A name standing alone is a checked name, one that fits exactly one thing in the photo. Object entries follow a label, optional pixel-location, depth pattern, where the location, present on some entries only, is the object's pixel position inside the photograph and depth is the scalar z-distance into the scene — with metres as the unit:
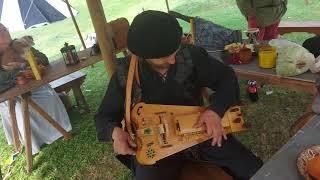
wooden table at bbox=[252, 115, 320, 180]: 1.48
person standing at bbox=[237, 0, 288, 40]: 4.39
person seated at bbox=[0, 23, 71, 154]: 4.38
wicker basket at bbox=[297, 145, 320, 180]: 1.43
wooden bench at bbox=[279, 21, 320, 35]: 4.75
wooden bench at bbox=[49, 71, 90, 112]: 5.14
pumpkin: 1.39
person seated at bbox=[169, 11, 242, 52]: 3.88
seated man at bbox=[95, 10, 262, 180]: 2.10
